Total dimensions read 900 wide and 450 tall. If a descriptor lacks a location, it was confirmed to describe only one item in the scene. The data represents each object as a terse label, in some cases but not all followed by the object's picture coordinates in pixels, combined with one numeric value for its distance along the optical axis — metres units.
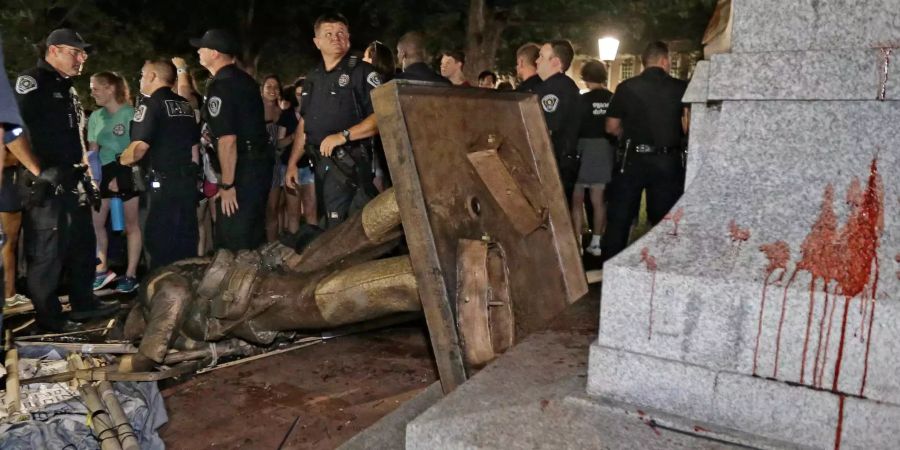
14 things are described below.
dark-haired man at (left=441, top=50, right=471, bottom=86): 8.24
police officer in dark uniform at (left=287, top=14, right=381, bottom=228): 5.18
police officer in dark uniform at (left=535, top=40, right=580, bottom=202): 6.54
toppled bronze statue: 3.72
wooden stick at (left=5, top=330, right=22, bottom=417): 3.20
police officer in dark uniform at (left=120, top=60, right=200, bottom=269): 5.57
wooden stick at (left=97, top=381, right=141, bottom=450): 3.01
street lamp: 10.99
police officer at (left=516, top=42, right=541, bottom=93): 7.34
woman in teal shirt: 6.85
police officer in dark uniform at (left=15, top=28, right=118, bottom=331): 4.89
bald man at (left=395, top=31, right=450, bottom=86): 5.95
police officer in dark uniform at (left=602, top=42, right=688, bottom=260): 6.17
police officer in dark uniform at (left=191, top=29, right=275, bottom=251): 5.53
